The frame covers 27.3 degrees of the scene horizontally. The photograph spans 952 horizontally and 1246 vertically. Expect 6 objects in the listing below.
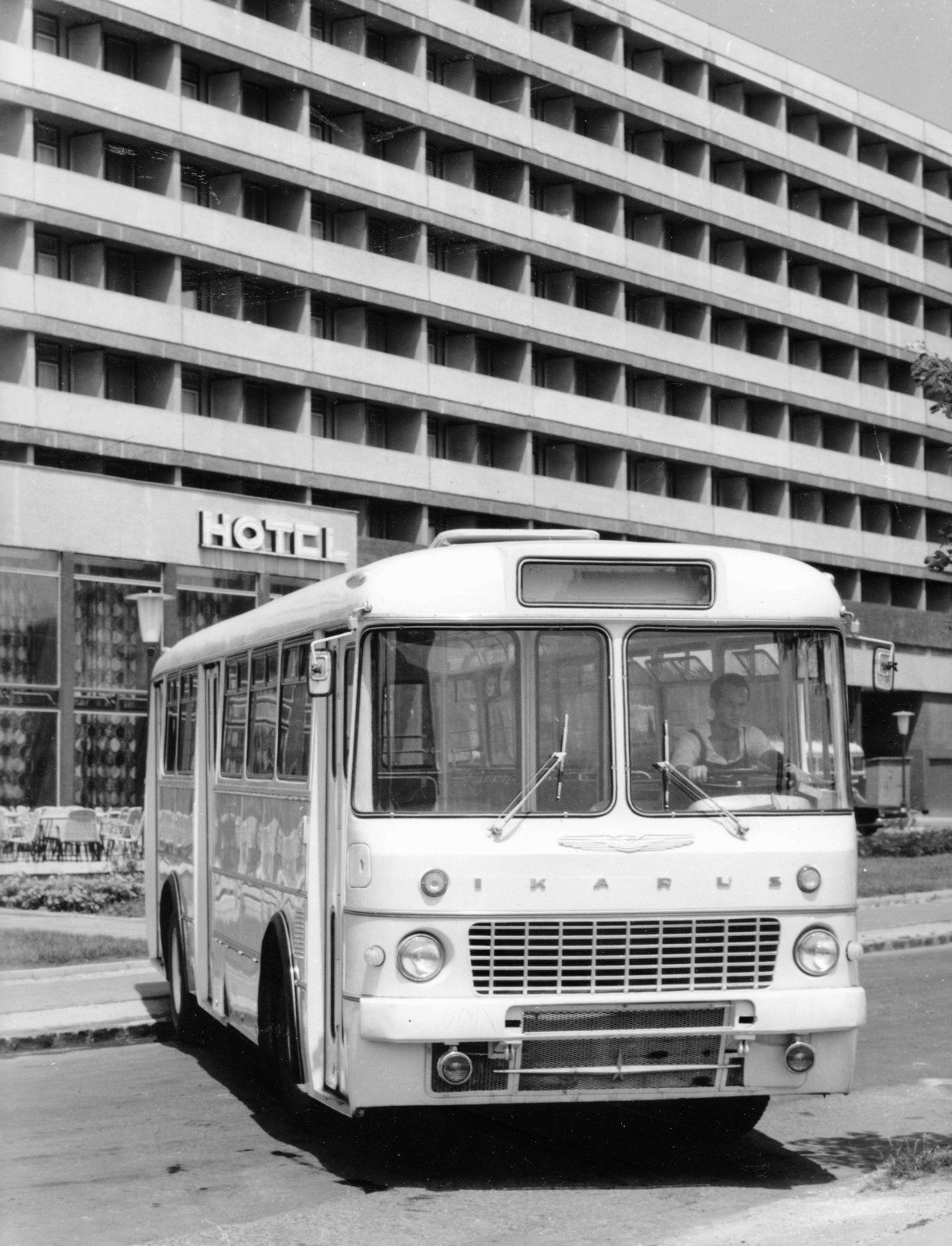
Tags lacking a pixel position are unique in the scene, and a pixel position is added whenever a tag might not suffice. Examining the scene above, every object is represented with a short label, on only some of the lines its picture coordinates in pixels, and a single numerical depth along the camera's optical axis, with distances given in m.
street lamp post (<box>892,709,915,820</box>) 49.75
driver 8.56
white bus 8.19
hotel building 41.22
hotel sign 42.03
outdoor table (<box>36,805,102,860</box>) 30.89
